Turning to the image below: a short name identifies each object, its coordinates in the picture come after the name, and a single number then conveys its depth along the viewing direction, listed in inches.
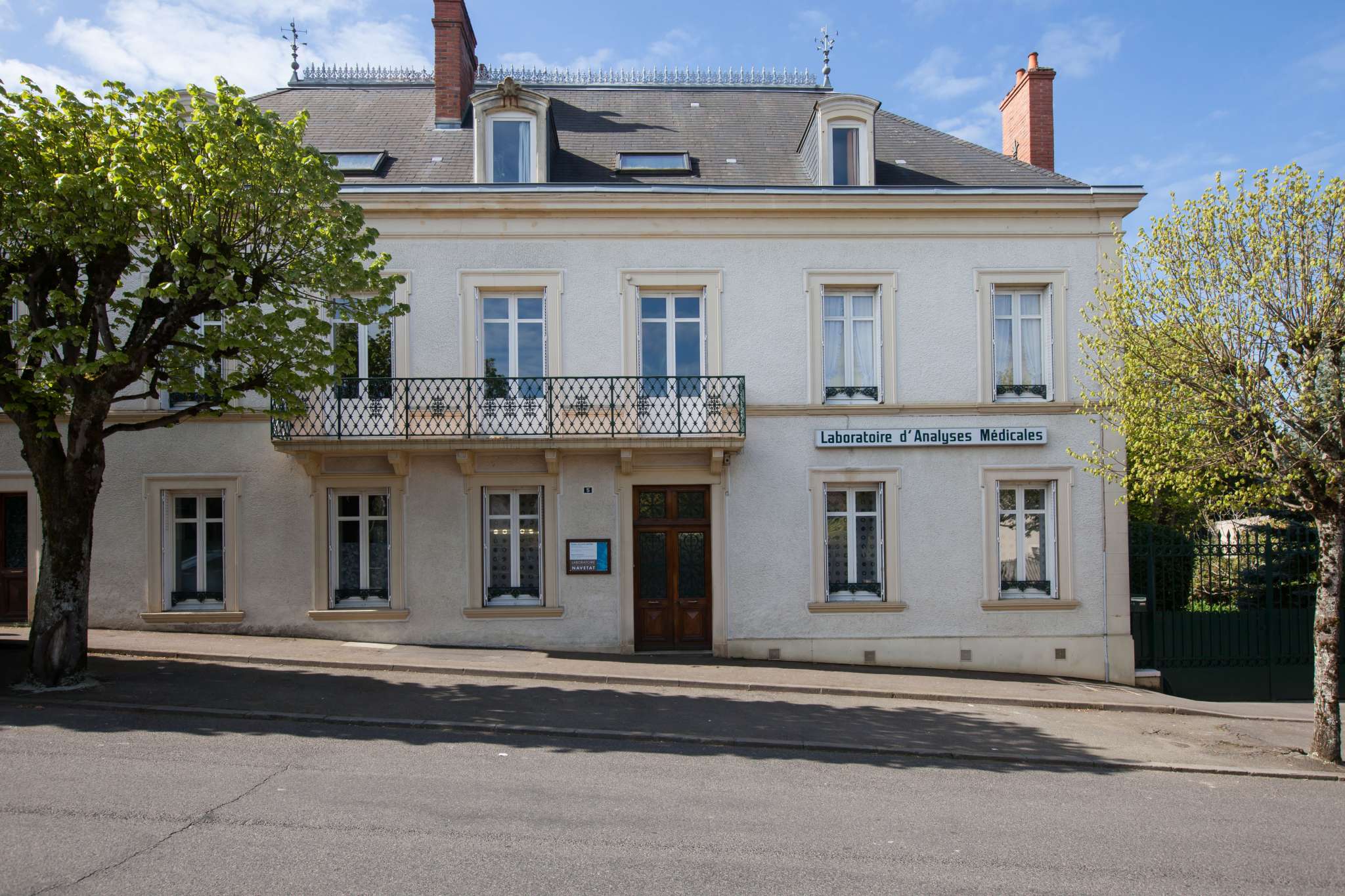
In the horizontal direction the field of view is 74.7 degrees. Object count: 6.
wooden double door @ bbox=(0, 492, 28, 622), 531.2
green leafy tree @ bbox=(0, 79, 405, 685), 358.3
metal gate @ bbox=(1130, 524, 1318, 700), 546.9
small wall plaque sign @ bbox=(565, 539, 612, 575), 526.3
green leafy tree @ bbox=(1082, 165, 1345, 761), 358.3
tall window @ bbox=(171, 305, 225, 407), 520.0
